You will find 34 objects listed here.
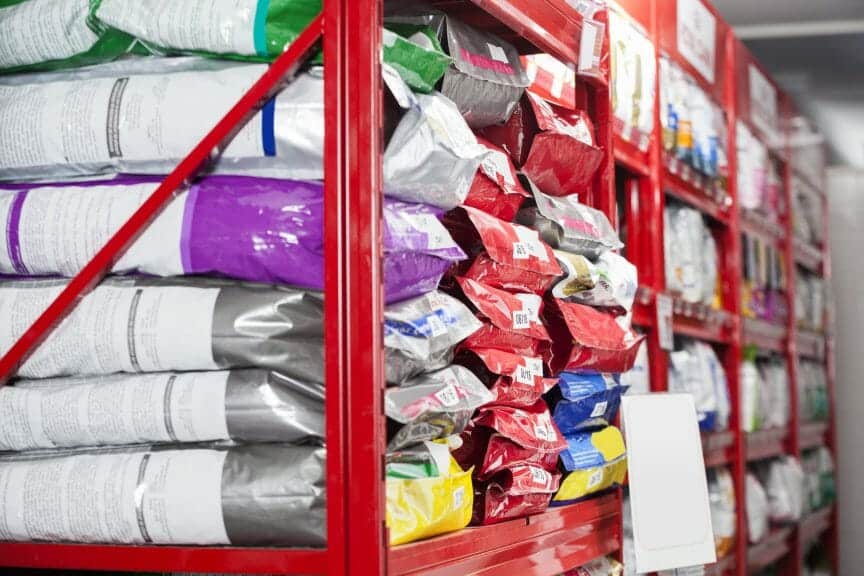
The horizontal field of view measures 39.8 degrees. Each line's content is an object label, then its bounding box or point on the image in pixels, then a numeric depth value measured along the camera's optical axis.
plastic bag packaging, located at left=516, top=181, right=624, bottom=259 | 3.05
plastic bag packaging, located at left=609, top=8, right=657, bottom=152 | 4.00
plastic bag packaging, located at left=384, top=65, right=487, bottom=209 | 2.30
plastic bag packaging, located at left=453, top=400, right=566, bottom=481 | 2.71
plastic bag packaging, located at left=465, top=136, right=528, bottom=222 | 2.72
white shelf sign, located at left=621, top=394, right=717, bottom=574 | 3.16
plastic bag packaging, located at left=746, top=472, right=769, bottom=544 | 5.72
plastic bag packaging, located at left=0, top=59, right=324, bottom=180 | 2.20
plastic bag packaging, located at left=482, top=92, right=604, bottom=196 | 3.05
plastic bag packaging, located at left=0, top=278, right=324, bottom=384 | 2.18
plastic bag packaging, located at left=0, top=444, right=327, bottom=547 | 2.12
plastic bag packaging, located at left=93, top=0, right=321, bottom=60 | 2.22
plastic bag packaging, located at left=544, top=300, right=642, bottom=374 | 3.07
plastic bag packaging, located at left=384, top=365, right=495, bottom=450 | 2.27
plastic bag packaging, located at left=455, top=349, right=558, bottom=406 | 2.66
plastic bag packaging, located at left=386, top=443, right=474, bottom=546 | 2.27
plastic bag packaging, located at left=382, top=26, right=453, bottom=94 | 2.40
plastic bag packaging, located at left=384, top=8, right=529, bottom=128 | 2.70
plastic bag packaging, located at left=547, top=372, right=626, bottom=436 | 3.11
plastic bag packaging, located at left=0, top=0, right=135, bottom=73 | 2.40
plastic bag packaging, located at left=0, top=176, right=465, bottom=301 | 2.19
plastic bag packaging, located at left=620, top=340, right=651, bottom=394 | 4.16
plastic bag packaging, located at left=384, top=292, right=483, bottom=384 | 2.31
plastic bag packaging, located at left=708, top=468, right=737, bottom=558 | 5.18
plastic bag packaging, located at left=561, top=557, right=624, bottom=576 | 3.23
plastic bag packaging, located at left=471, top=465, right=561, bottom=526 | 2.70
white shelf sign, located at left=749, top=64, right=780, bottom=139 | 6.28
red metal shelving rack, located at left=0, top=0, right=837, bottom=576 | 2.11
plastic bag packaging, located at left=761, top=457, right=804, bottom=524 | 6.31
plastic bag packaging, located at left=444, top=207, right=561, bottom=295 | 2.64
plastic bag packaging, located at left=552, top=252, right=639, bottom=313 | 3.06
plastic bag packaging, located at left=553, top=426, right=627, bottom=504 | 3.09
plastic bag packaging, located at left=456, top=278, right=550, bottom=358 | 2.64
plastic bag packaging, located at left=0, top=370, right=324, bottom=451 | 2.16
